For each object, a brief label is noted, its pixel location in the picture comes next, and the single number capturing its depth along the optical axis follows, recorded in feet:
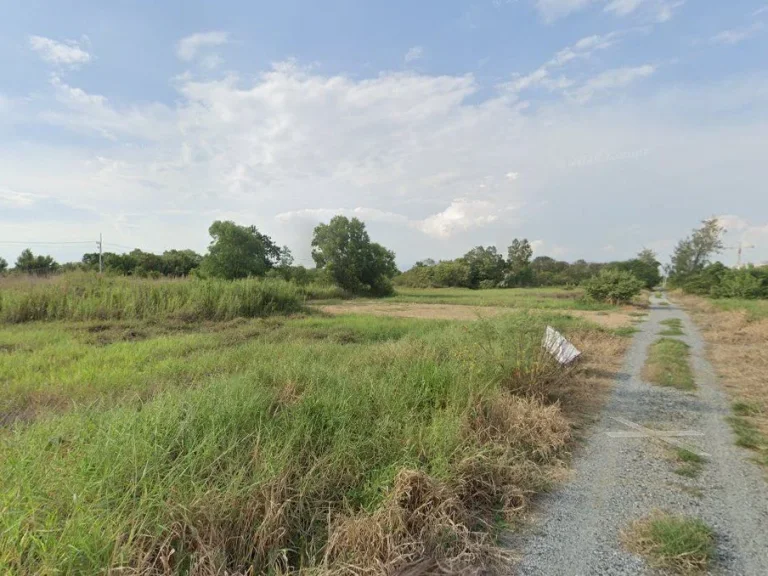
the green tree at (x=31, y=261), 127.44
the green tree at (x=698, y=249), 163.73
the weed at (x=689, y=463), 11.21
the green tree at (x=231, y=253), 109.29
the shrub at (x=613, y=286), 84.64
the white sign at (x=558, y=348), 18.80
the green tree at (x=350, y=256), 126.52
